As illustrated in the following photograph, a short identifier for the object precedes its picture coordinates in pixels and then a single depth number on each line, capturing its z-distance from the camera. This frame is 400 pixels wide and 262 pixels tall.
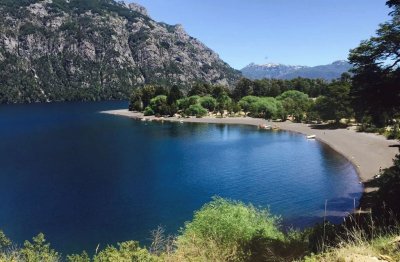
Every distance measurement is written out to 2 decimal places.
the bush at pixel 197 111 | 198.50
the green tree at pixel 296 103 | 167.12
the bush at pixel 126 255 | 14.05
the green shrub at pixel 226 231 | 20.25
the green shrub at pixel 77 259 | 16.73
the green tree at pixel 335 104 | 136.25
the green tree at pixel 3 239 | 17.59
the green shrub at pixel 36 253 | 16.38
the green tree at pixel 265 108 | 181.75
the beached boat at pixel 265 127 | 156.26
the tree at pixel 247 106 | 199.00
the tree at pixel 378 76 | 25.12
